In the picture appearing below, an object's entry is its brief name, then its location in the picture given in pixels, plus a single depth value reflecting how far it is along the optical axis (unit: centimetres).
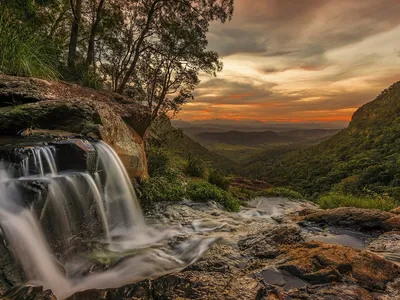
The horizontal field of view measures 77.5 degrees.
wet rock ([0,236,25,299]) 316
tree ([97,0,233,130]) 1569
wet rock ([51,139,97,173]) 576
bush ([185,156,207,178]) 1659
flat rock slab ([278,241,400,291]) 352
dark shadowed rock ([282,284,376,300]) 315
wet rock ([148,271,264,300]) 327
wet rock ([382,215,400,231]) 615
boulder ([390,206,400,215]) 723
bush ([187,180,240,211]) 1000
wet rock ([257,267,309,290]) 350
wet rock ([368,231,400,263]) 460
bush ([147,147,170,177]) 1202
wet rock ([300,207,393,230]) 645
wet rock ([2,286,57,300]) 296
